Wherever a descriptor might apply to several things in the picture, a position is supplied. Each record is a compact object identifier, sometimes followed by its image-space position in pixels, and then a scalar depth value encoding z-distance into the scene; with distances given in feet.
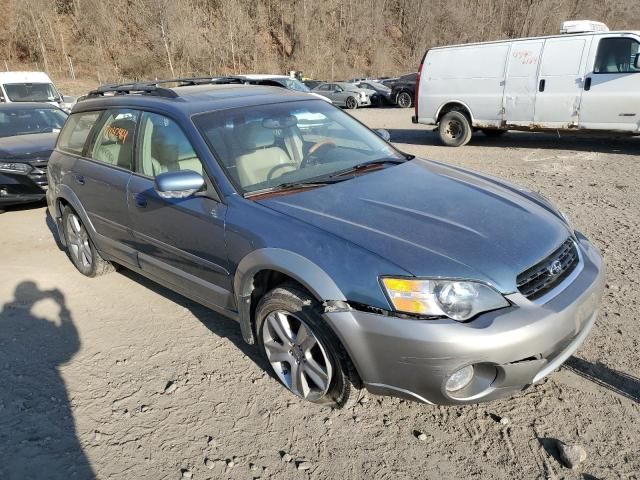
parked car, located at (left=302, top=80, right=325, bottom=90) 85.46
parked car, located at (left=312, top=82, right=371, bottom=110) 76.95
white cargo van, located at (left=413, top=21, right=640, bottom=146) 27.66
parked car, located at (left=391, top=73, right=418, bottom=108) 75.72
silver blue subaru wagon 7.11
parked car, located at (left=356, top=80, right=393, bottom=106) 79.10
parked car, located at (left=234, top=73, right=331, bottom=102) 40.57
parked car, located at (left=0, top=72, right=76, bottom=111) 43.29
